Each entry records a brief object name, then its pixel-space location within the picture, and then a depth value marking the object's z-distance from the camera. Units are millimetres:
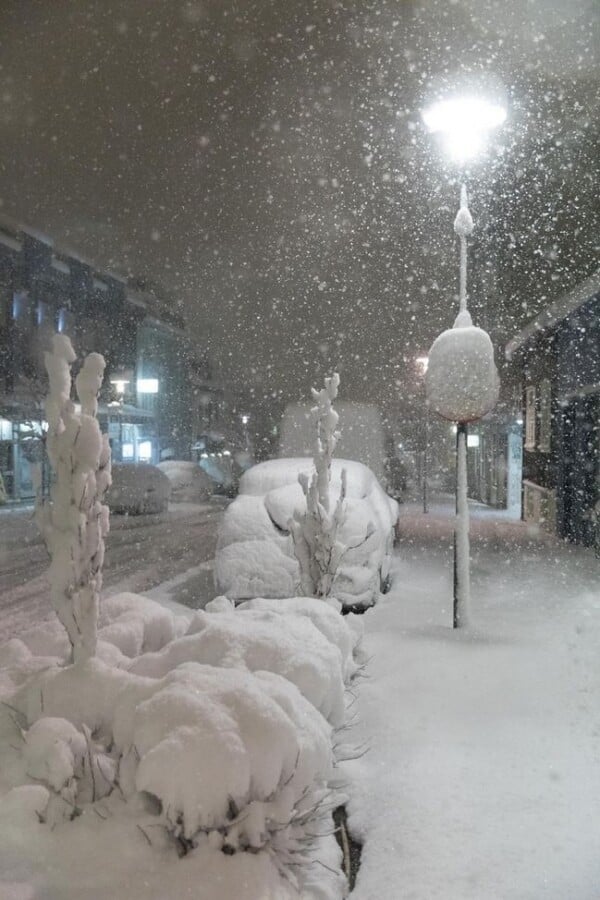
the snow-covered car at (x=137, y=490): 25188
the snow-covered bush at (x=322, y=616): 5496
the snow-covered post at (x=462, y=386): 8367
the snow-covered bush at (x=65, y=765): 3217
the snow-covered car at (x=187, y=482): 32500
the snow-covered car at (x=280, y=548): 8953
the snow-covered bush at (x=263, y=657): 4164
